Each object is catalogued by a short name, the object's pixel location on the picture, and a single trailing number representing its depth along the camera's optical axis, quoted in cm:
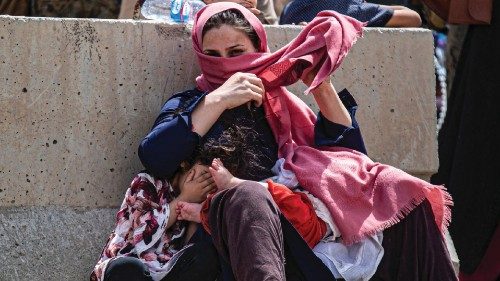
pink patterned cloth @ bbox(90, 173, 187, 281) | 739
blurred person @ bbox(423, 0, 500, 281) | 1049
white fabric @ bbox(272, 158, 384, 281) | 719
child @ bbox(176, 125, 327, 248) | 716
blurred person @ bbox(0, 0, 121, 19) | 1110
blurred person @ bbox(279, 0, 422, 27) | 953
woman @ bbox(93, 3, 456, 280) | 691
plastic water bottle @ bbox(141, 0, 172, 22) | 915
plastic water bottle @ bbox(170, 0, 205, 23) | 875
